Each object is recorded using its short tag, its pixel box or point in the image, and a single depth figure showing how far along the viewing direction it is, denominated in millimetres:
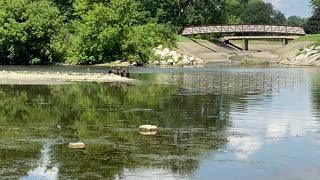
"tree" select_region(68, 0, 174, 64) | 99688
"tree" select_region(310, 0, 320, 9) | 173875
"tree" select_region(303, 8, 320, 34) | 163162
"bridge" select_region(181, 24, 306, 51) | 139125
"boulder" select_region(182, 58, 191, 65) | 108819
